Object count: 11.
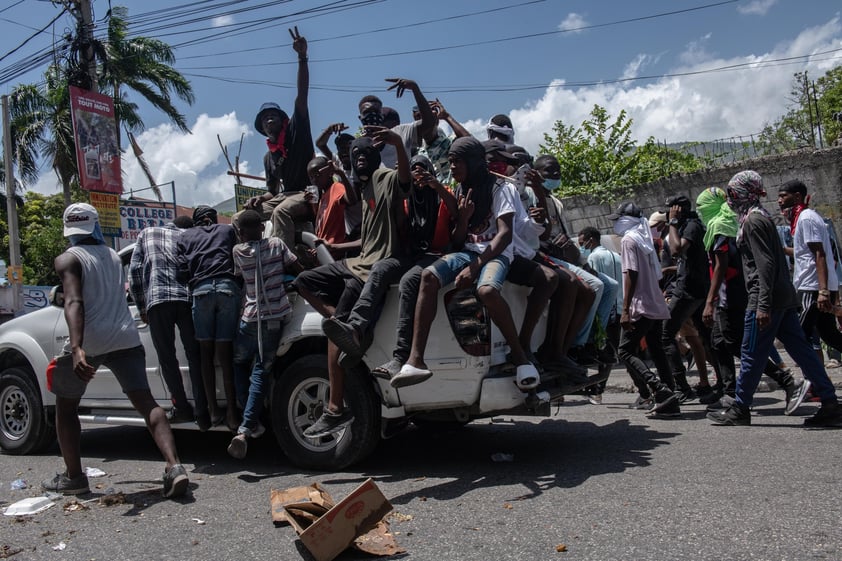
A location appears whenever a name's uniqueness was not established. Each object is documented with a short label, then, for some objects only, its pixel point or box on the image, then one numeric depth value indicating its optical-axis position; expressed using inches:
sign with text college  1000.2
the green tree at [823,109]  1282.0
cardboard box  137.9
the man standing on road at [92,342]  195.0
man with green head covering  260.7
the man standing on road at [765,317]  231.8
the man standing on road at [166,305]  230.1
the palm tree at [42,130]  1034.1
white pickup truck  189.9
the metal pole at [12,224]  1070.4
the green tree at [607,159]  626.7
